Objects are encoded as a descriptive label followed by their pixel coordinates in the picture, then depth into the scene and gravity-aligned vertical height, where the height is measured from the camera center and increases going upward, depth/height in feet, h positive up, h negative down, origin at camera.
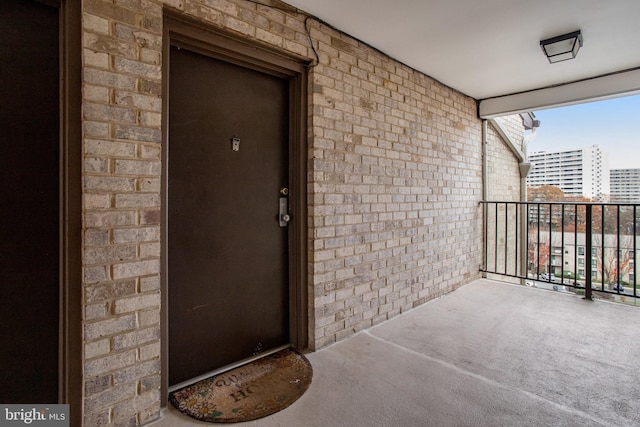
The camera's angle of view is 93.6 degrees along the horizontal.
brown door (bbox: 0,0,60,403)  4.34 +0.17
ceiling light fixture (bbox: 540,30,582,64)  8.21 +4.81
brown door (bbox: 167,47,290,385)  5.91 -0.02
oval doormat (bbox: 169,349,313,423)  5.30 -3.49
